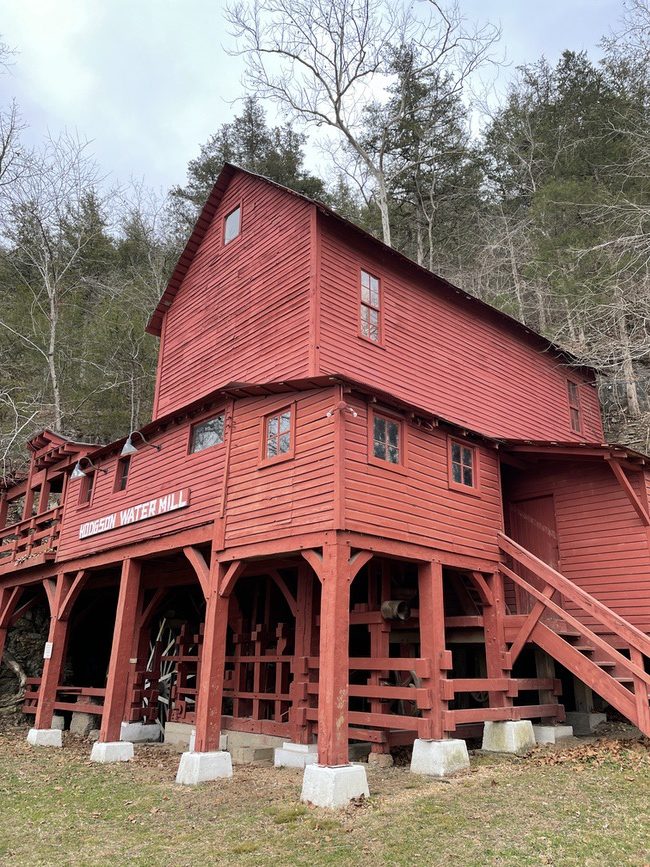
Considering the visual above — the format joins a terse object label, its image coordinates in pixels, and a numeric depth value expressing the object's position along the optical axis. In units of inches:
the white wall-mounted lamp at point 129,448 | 513.7
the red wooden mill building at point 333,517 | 389.7
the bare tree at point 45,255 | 1041.7
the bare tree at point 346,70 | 1052.5
